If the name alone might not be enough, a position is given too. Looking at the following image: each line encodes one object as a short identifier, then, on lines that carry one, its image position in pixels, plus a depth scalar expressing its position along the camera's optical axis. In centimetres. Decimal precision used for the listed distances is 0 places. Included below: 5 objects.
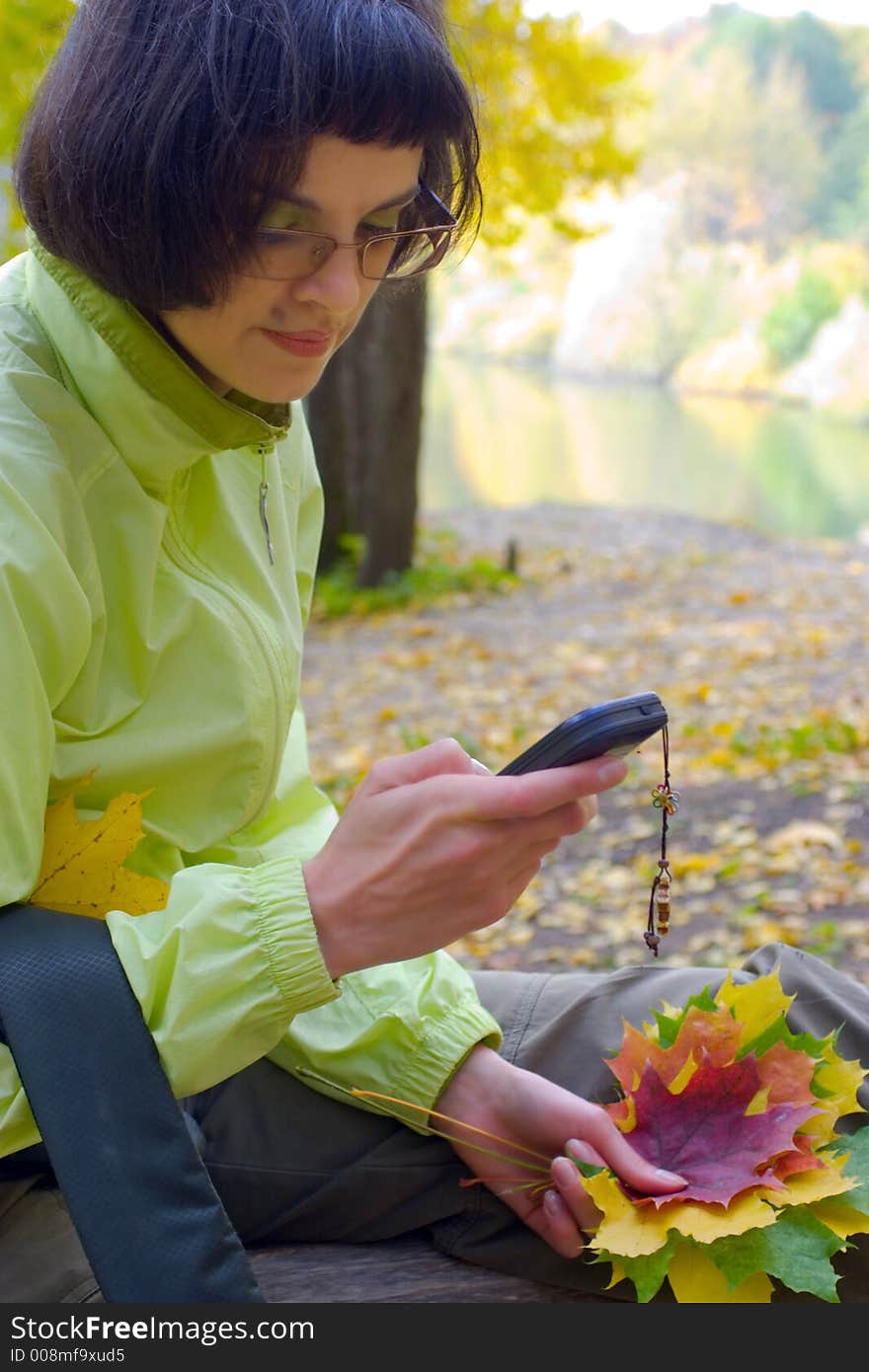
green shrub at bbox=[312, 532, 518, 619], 828
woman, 128
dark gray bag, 123
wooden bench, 154
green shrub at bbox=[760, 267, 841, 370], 3606
